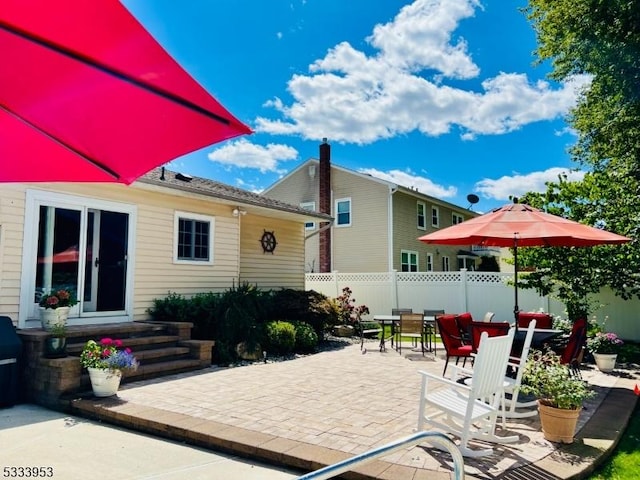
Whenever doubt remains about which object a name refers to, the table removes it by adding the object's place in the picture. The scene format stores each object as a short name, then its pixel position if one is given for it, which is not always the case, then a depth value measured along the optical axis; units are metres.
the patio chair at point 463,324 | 7.95
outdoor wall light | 11.58
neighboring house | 21.27
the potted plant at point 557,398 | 4.42
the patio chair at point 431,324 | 10.63
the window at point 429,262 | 24.61
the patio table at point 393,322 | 10.70
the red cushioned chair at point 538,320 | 8.67
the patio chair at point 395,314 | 11.23
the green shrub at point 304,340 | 10.22
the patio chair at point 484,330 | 6.48
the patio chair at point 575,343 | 6.39
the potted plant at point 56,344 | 6.24
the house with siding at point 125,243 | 7.39
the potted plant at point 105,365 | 5.91
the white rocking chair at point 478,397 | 4.11
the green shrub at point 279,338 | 9.71
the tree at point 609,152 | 9.71
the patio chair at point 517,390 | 4.93
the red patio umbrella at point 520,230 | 6.08
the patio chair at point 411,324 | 10.12
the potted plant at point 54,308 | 7.11
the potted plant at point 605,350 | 8.23
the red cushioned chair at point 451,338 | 7.25
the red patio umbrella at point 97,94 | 1.62
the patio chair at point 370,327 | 13.85
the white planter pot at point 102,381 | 5.90
